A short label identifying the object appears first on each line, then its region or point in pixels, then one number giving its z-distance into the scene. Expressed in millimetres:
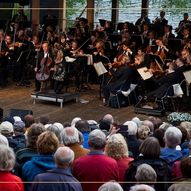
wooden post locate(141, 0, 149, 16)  19359
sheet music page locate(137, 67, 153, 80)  11961
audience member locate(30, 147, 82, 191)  4512
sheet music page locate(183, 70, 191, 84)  11430
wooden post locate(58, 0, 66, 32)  19459
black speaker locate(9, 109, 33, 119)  9188
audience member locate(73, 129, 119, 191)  4969
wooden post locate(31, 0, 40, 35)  18703
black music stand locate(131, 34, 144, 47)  14617
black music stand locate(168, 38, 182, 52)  13752
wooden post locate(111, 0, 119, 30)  19875
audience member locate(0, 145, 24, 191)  4496
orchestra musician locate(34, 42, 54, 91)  13257
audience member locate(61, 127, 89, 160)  5371
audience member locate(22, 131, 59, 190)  4945
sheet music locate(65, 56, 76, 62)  13281
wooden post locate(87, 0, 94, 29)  19656
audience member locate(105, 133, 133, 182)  5188
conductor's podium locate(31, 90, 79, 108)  12273
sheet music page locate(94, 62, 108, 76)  12840
